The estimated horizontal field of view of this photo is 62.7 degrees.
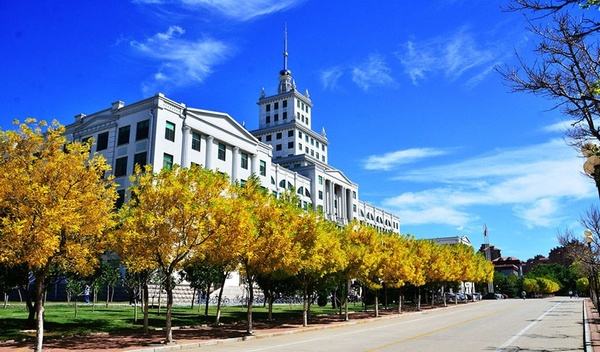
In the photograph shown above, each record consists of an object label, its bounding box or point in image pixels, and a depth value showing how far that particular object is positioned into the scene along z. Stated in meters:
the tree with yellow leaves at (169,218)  19.48
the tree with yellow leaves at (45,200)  14.55
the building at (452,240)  131.25
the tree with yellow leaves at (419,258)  50.17
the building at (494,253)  183.38
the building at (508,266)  149.38
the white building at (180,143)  48.88
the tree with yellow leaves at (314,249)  27.48
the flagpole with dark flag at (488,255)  115.44
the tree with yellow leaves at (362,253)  36.16
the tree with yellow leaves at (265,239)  24.12
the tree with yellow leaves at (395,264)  43.69
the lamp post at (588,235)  25.39
